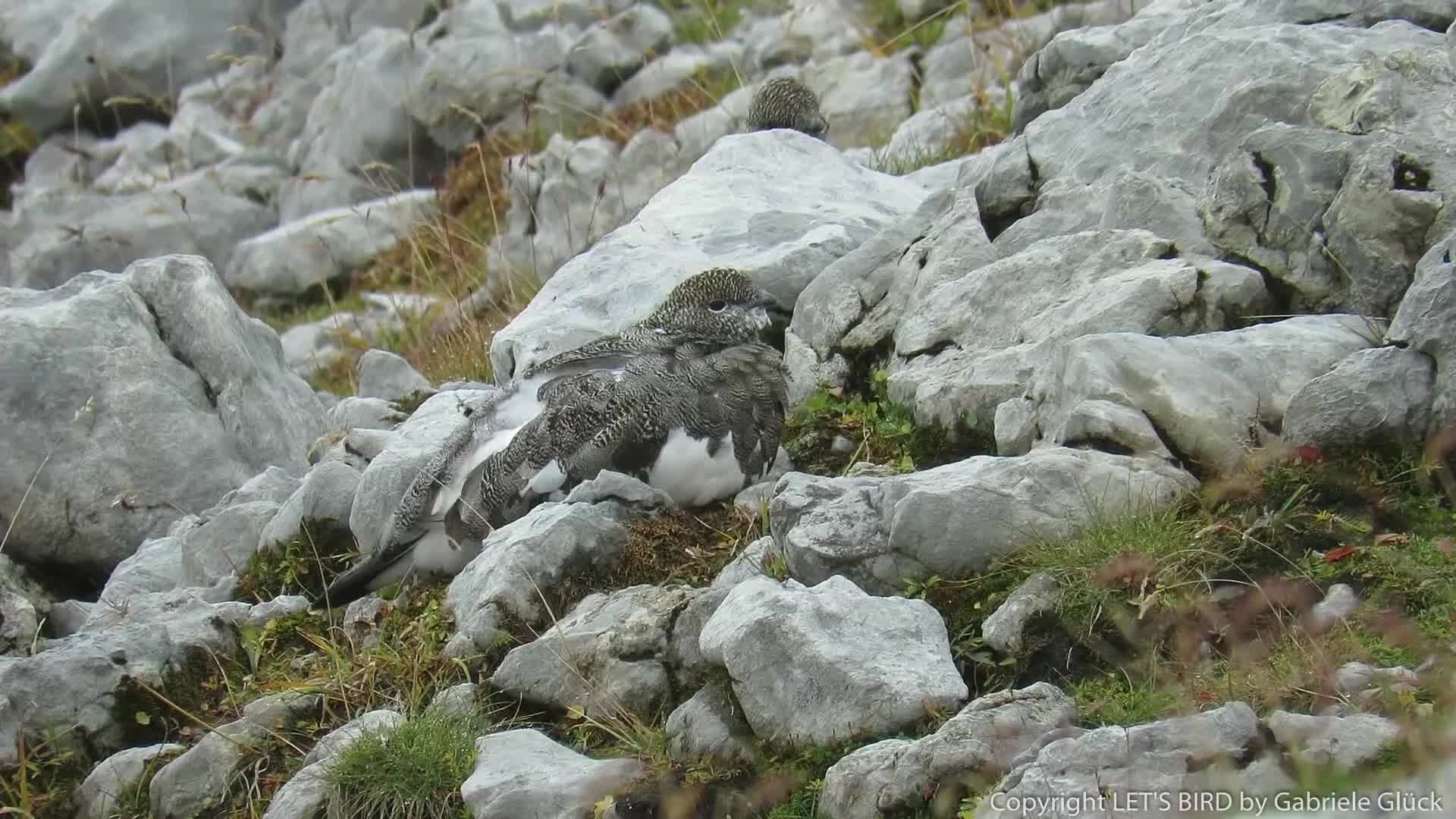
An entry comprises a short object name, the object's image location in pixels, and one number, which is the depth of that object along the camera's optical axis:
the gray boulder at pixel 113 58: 33.44
